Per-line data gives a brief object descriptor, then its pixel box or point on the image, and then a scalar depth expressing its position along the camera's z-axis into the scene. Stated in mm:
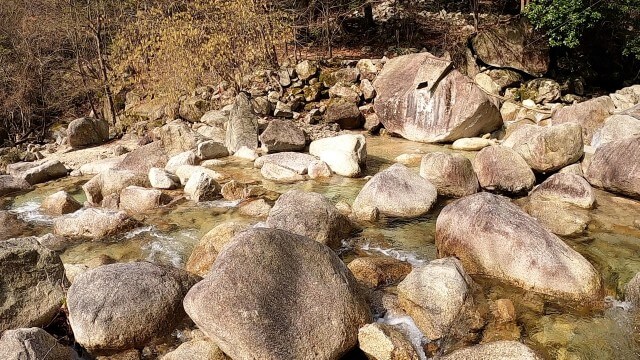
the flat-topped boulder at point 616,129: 11039
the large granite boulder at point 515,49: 17906
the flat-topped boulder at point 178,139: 13906
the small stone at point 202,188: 10203
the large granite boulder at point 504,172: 9555
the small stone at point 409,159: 12180
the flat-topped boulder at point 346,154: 11398
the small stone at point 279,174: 11453
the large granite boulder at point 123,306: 4953
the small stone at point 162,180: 11047
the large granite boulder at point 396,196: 8766
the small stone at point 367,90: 17375
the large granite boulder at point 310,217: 7258
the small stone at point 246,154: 13320
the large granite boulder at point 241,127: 13977
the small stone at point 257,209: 9158
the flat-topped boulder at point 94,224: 8672
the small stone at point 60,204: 10273
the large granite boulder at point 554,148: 9969
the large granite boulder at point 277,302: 4355
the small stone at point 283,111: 17234
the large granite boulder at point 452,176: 9477
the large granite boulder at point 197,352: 4676
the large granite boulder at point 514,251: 5898
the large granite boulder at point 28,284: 5176
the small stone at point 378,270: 6281
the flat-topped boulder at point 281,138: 13438
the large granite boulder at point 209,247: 6785
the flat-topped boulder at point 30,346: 4305
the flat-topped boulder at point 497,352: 4477
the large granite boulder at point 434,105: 13648
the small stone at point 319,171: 11430
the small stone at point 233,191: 10250
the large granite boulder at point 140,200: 9945
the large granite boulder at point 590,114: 12562
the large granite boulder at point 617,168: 8969
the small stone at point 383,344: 4652
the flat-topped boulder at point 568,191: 8695
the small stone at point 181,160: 12330
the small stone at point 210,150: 13141
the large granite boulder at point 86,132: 17297
